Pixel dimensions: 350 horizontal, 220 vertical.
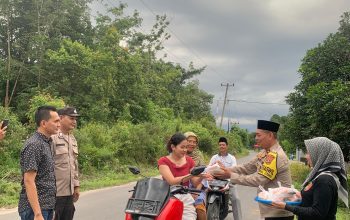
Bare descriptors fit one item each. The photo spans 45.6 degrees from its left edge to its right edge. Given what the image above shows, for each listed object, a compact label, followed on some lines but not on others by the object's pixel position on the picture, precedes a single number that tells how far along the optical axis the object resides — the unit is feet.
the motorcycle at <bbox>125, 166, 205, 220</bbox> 12.28
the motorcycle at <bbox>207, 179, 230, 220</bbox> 22.17
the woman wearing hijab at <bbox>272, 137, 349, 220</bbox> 10.60
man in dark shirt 11.83
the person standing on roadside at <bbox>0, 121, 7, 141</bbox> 12.77
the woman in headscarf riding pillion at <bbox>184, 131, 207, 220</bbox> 16.15
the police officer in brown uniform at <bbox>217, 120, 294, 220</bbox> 13.38
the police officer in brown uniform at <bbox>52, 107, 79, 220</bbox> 15.64
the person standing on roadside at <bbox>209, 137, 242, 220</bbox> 27.99
